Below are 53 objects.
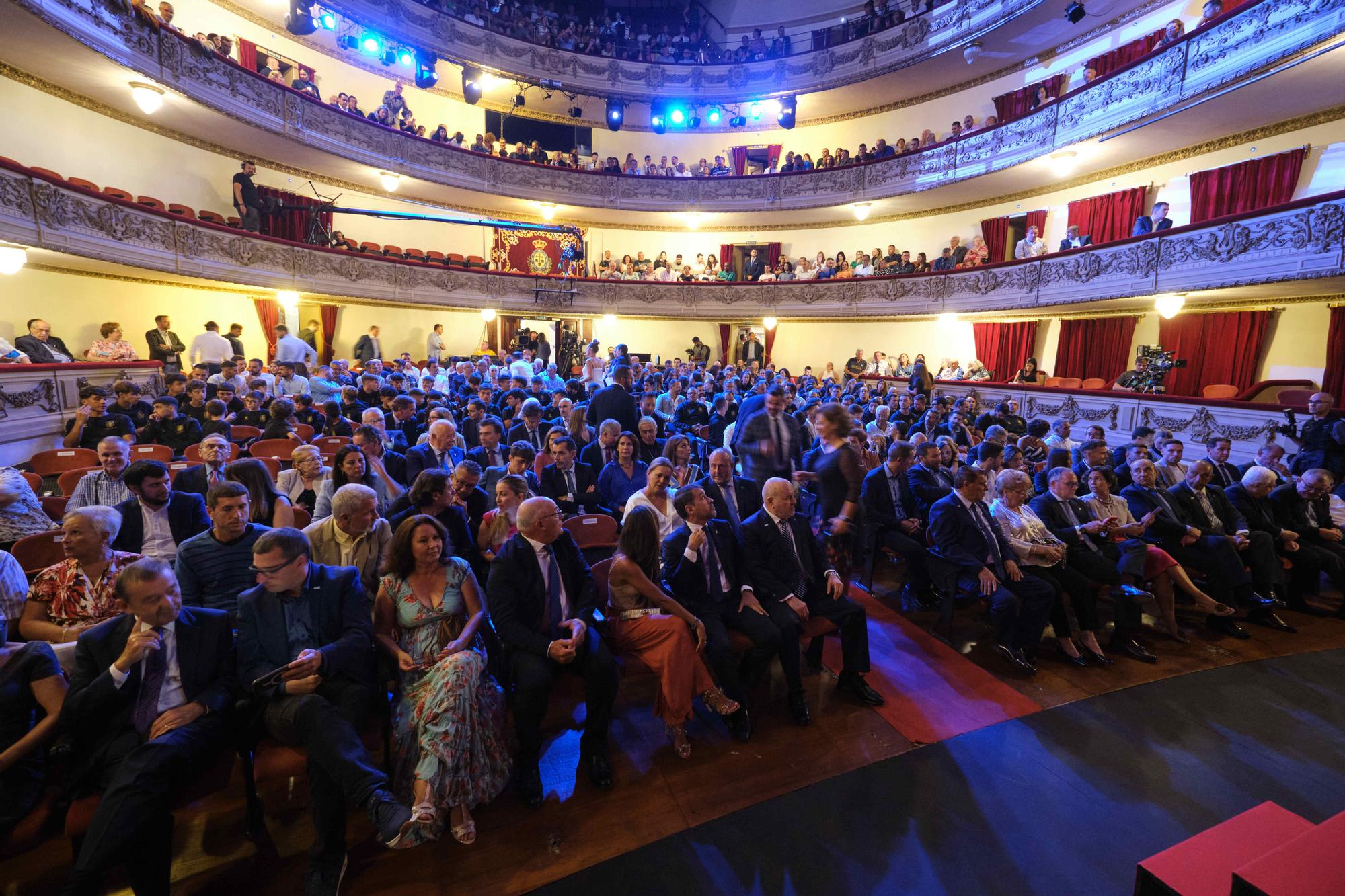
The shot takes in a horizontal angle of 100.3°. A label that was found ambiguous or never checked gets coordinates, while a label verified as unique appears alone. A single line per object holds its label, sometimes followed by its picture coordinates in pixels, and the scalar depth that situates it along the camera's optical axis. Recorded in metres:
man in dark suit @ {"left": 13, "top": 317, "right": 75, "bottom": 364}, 7.05
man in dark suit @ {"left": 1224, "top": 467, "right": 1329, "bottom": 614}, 4.33
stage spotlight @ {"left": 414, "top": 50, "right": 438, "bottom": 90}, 13.75
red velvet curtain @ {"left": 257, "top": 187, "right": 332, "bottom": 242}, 11.98
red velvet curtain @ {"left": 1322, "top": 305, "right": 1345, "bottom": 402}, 7.87
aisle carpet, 2.97
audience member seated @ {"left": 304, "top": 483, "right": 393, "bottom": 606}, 2.66
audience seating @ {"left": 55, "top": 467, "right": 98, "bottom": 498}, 3.76
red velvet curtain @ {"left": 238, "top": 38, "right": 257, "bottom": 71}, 11.75
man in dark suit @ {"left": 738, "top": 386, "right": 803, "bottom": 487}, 4.04
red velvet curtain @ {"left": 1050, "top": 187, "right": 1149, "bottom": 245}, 10.70
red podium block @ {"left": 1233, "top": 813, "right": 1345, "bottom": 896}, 0.97
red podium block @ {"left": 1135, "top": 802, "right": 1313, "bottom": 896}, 1.16
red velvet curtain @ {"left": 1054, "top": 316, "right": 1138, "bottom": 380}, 10.73
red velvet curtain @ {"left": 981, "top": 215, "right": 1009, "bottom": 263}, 13.05
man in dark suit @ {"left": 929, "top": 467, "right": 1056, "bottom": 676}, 3.51
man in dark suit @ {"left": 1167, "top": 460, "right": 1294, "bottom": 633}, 4.18
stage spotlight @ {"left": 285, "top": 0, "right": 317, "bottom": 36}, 11.25
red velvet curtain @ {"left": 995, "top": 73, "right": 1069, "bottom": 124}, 12.12
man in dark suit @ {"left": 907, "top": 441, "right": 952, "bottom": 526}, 4.39
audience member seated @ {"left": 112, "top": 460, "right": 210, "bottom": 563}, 2.79
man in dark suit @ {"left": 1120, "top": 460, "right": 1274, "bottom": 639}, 4.06
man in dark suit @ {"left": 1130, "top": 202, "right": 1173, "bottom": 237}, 9.41
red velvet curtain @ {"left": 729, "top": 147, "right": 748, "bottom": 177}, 17.14
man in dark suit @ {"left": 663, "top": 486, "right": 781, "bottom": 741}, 2.93
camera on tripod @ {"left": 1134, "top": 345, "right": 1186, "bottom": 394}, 8.83
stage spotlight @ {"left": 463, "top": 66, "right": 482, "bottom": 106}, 14.70
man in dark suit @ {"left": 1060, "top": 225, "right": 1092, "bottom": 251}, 10.96
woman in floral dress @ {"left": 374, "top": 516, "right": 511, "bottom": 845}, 2.12
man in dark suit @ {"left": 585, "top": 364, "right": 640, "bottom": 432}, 5.19
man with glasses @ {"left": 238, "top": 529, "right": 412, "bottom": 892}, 1.94
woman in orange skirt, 2.66
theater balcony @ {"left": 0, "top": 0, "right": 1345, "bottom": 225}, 7.46
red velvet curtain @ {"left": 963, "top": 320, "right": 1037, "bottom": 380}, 12.38
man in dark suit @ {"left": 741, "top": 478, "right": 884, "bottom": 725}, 3.13
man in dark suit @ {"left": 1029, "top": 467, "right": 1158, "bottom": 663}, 3.73
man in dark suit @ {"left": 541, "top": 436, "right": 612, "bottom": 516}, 4.11
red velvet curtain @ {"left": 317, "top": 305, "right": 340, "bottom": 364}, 12.86
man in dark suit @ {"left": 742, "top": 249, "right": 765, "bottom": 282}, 16.81
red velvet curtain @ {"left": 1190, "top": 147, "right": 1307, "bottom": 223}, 8.60
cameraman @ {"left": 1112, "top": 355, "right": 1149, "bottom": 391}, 9.14
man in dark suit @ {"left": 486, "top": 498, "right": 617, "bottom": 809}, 2.43
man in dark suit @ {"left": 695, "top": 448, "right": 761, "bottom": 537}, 3.71
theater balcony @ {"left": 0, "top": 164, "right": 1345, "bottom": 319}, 6.93
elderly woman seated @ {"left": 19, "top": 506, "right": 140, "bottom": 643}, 2.21
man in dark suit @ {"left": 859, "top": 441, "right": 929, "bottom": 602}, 4.16
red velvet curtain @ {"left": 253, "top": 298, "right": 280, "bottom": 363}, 11.55
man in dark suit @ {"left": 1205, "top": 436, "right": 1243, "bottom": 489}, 4.95
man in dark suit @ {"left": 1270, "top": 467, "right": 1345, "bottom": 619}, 4.43
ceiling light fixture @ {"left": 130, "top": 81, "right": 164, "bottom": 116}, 8.59
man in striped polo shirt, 2.37
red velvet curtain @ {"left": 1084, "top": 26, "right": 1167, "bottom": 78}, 10.29
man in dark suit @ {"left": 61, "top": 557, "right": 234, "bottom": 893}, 1.73
